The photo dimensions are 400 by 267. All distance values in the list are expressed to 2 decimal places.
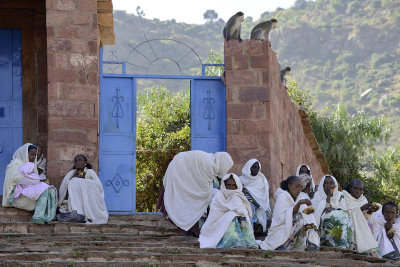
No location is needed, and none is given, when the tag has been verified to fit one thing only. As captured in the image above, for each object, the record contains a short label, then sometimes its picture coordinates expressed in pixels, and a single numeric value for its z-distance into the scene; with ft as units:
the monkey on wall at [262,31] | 46.55
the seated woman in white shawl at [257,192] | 39.10
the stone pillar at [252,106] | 44.55
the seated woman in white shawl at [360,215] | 37.40
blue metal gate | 43.96
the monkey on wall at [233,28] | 45.78
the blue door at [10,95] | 47.44
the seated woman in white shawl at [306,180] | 39.88
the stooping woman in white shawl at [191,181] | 38.09
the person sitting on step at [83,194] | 38.88
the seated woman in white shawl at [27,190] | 37.88
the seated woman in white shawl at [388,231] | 38.44
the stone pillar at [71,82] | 42.29
